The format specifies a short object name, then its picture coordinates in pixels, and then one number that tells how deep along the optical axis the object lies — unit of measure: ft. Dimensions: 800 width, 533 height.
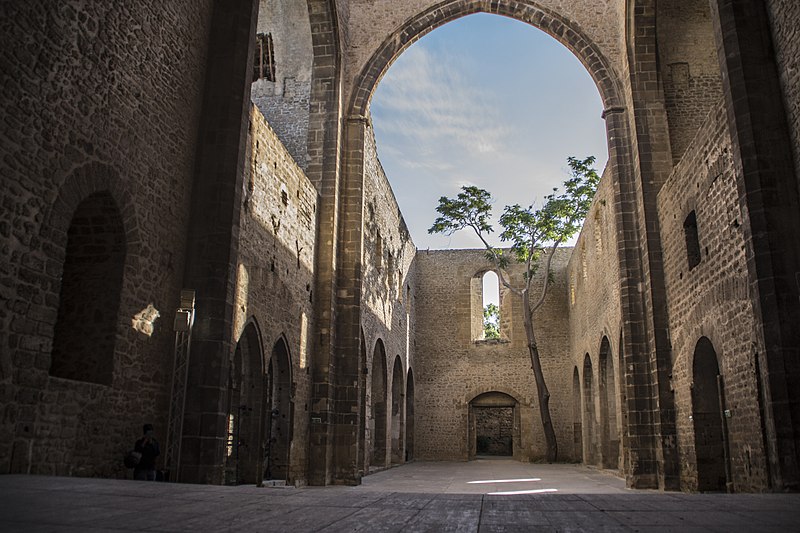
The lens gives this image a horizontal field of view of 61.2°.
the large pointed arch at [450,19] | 47.62
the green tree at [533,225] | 72.95
